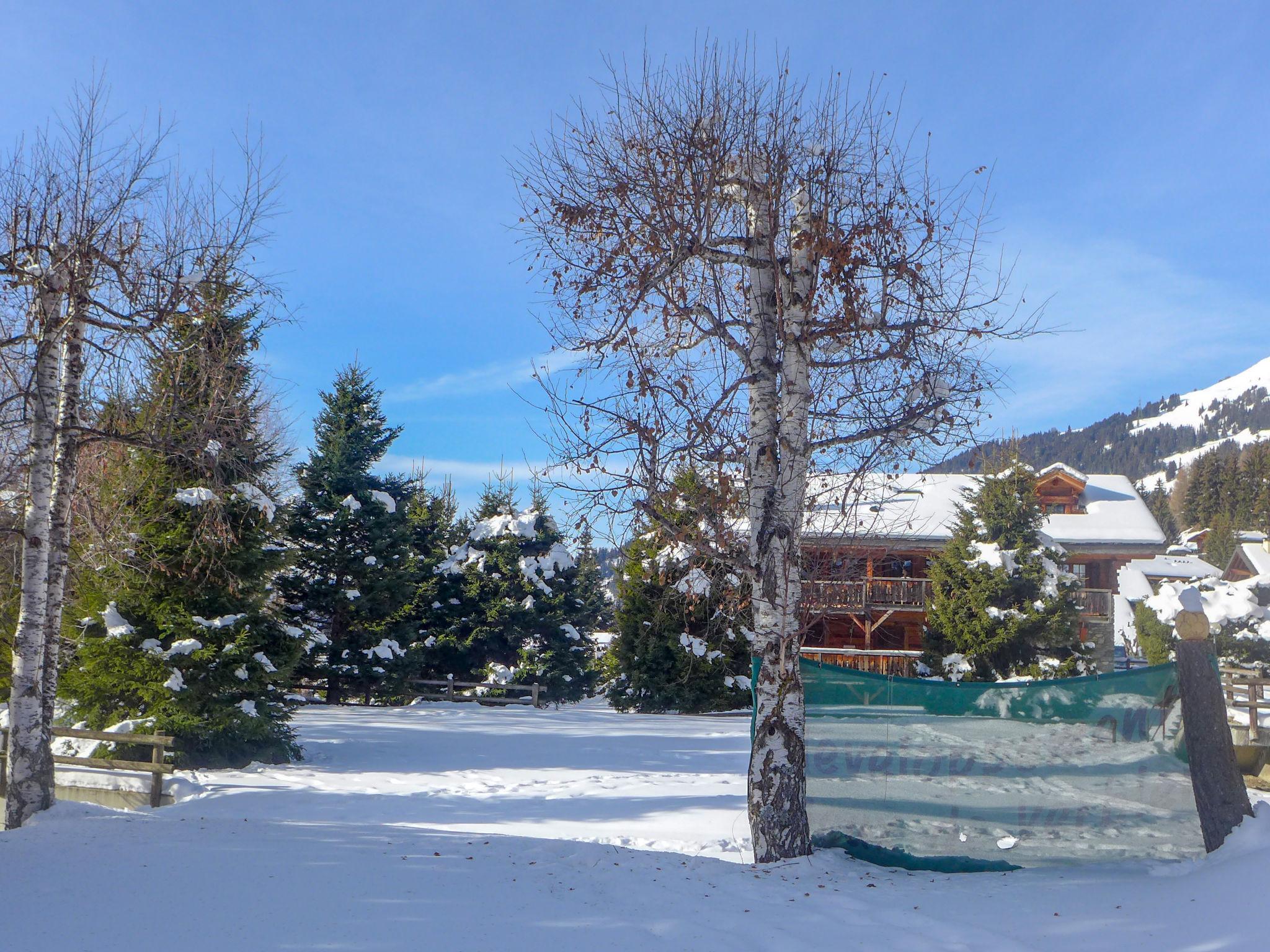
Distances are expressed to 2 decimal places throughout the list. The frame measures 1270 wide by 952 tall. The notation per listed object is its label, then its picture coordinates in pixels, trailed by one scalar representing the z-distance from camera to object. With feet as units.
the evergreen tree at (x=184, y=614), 42.91
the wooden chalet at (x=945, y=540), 88.02
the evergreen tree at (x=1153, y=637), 107.55
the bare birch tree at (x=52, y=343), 28.89
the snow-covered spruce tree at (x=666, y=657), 74.90
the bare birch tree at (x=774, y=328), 24.14
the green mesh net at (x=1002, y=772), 21.56
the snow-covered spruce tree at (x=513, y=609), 92.48
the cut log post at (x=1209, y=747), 20.92
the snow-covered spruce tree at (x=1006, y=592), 74.64
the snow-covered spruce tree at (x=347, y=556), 78.18
